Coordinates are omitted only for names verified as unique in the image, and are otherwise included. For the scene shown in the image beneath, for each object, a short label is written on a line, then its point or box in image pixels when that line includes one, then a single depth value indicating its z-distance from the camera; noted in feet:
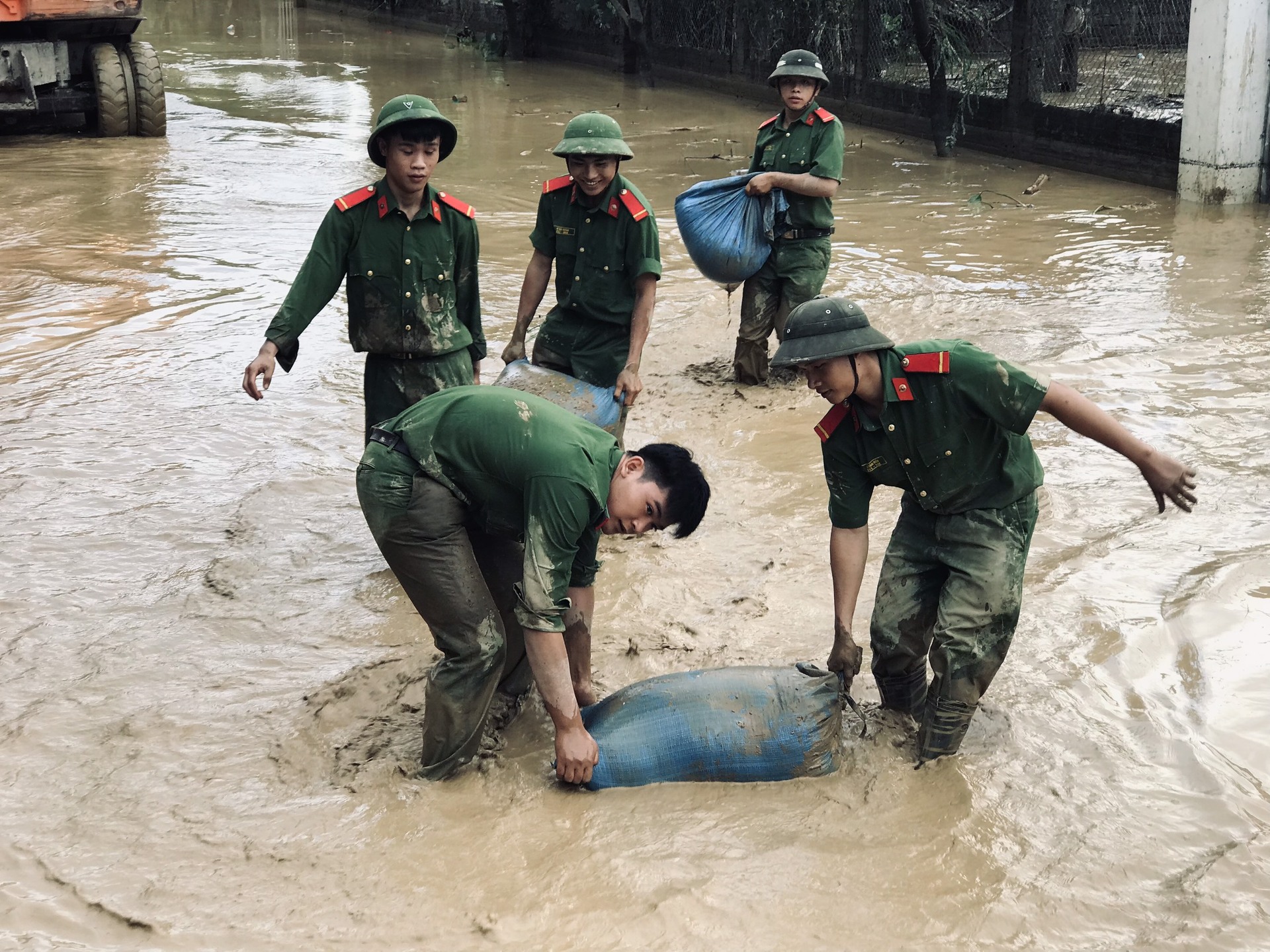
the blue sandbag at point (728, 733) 10.69
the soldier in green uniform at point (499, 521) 9.46
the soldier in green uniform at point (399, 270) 13.57
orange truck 37.76
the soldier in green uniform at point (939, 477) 10.16
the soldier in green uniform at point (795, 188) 19.75
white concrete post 31.07
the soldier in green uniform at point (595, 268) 15.19
